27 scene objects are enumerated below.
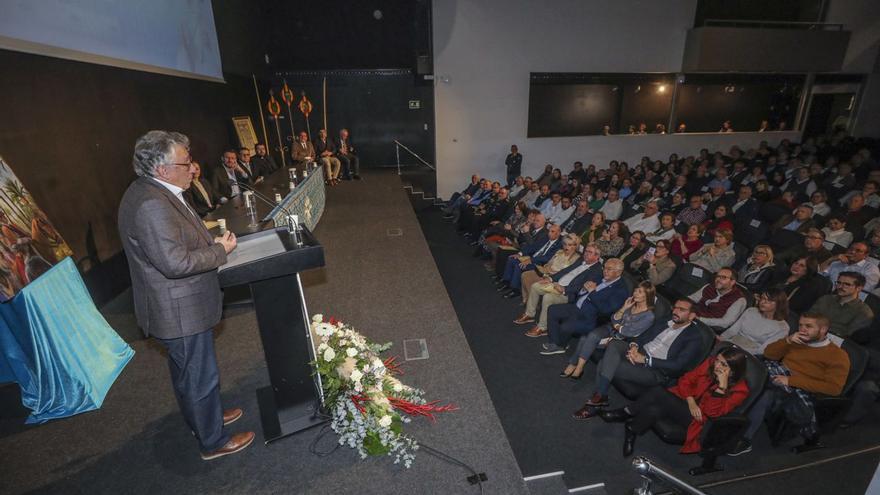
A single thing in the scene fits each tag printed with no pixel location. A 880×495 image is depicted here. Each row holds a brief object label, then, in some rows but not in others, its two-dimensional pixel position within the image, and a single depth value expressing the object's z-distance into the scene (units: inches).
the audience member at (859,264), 156.9
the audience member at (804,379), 113.4
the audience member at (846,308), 135.0
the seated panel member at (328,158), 329.5
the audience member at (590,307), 157.5
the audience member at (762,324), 131.9
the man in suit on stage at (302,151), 324.5
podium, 72.1
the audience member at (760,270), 165.0
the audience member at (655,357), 126.0
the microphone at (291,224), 82.0
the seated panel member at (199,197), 207.6
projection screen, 111.7
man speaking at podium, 63.2
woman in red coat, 108.7
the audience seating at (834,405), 113.0
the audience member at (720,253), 183.8
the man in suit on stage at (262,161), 294.5
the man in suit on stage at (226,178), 242.7
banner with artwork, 96.3
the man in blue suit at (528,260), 207.3
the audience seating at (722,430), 106.0
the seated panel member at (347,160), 350.9
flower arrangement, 80.6
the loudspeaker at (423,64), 378.0
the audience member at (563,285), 173.8
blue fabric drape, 96.0
